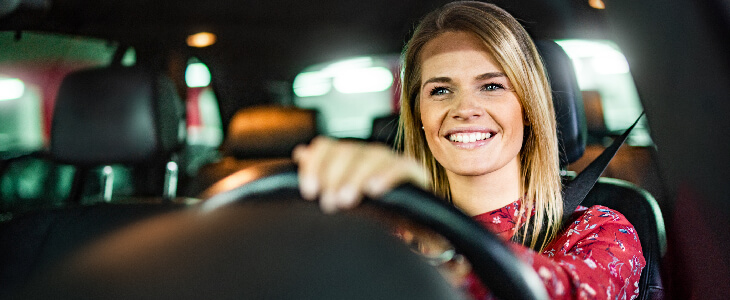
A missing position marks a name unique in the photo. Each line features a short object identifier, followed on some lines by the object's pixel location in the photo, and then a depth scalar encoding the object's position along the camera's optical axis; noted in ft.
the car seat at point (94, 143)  5.07
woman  3.90
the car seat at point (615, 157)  4.74
